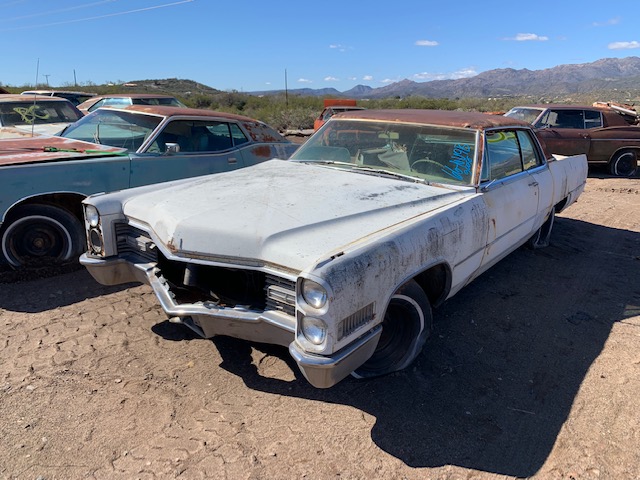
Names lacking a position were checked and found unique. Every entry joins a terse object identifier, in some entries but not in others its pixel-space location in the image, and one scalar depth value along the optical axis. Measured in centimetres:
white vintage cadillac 233
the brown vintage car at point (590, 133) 1091
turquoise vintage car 429
